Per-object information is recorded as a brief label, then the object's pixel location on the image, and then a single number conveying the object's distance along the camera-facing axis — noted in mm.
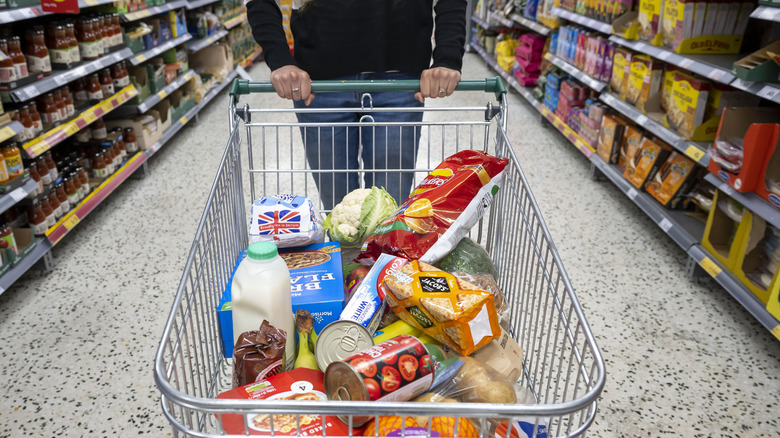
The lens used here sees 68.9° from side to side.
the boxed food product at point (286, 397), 784
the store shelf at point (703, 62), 2279
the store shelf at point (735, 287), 2012
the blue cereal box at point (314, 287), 1103
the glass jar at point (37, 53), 2588
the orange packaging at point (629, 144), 3241
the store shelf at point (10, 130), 2256
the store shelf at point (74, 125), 2527
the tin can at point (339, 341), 980
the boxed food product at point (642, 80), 2986
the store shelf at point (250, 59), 7055
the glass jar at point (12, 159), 2336
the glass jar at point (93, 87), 3203
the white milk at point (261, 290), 979
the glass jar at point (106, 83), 3357
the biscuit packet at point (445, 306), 1000
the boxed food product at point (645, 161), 3020
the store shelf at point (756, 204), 2004
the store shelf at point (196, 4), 4799
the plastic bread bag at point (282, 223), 1326
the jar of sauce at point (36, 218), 2531
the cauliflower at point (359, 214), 1448
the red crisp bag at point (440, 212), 1243
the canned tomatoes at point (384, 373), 772
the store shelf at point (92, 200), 2654
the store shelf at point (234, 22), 6057
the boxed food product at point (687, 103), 2576
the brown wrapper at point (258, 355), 931
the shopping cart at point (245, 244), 663
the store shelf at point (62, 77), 2406
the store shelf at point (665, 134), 2523
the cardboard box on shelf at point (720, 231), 2395
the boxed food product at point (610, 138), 3445
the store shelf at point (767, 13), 1945
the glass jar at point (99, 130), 3404
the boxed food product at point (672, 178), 2830
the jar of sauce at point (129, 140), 3654
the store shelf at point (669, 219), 2639
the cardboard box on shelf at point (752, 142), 2043
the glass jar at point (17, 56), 2369
